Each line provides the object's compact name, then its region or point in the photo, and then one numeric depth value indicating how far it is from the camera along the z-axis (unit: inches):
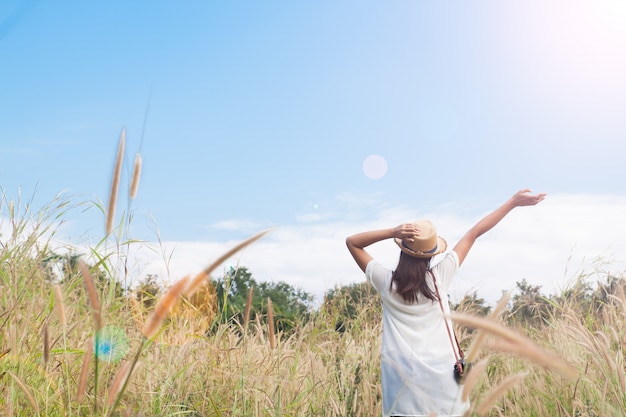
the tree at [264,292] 585.1
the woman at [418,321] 138.7
